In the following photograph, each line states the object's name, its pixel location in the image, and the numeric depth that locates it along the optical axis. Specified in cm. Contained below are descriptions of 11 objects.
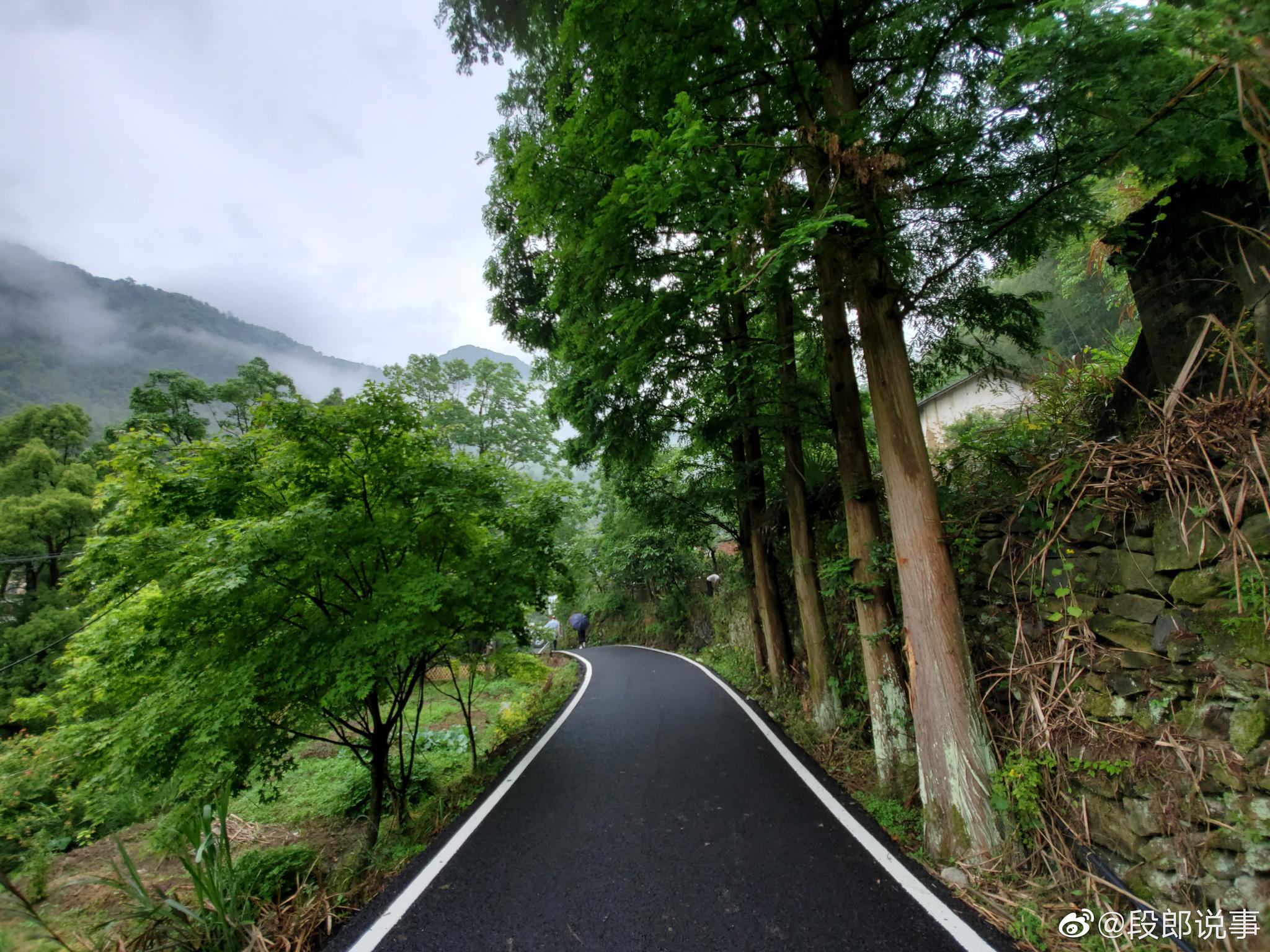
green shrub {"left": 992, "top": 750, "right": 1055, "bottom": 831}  305
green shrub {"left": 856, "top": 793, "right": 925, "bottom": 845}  360
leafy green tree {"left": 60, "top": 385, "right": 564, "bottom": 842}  389
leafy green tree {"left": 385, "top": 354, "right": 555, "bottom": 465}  2133
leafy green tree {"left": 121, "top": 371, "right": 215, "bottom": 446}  1814
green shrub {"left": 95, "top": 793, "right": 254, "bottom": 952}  259
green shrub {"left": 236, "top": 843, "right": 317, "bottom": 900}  319
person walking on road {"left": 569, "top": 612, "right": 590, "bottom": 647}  2447
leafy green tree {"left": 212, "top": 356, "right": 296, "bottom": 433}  1991
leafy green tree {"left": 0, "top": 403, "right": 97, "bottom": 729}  1401
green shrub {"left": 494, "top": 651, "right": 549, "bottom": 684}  619
